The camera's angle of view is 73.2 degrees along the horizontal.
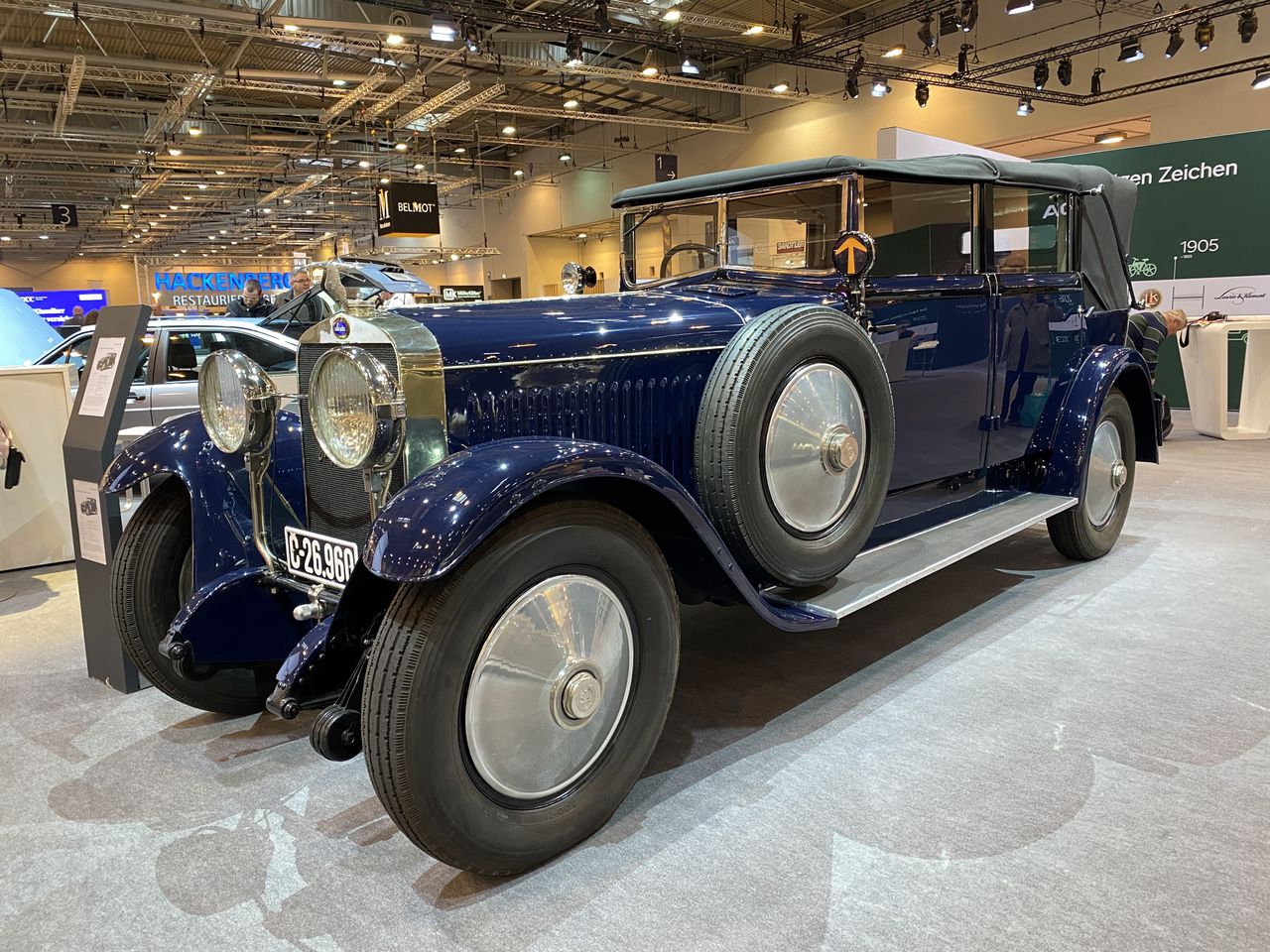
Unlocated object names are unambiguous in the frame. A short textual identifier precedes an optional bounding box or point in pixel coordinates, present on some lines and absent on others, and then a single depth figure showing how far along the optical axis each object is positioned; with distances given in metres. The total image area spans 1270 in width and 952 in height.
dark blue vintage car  1.85
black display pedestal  3.05
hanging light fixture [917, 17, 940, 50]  10.44
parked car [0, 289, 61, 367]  6.86
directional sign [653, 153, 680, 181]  14.27
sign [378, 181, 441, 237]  15.49
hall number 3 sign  17.92
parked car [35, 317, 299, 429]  6.29
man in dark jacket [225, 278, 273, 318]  9.68
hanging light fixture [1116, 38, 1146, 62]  10.45
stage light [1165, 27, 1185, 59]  10.19
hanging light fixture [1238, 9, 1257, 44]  9.52
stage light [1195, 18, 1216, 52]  9.79
